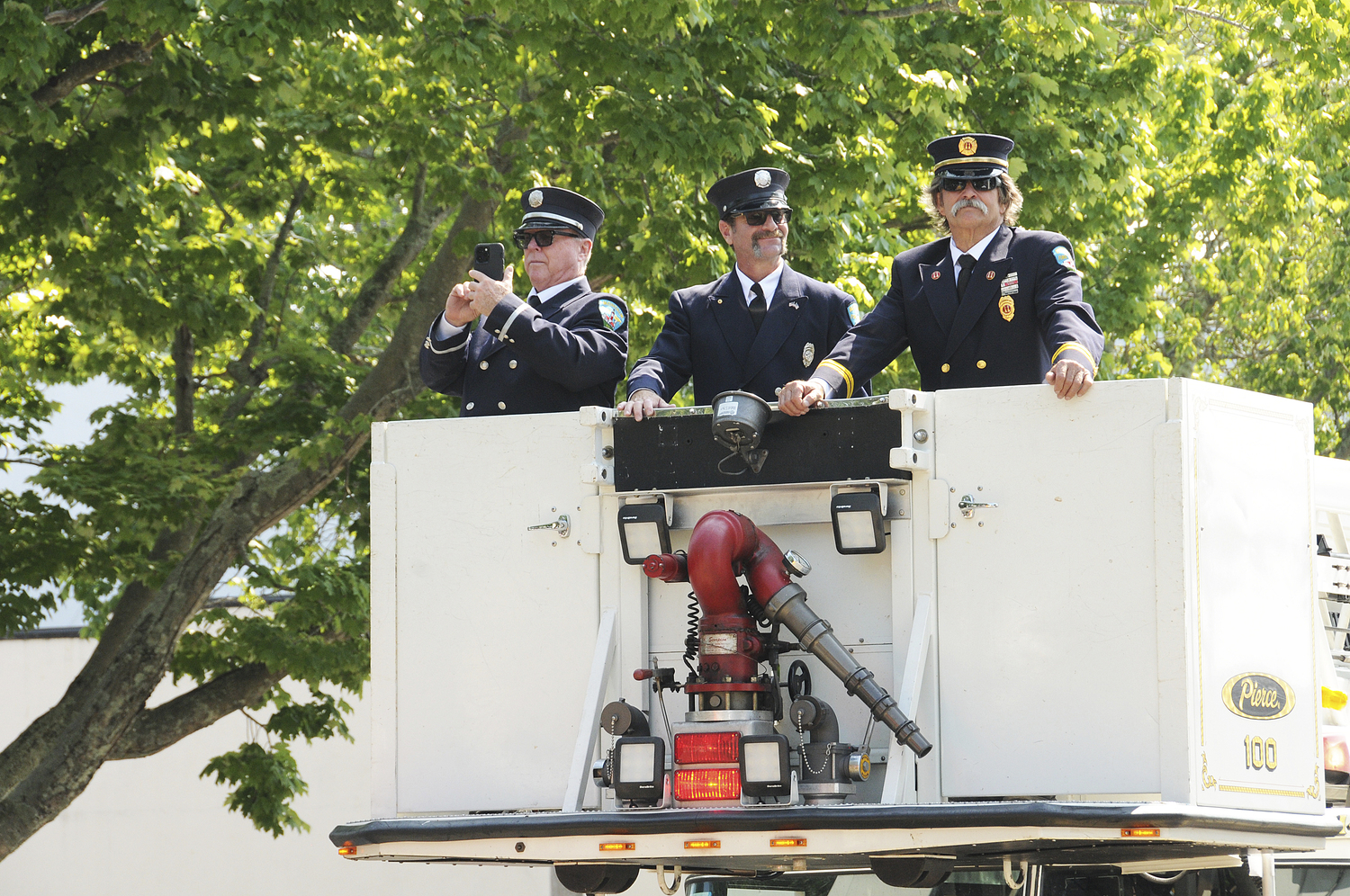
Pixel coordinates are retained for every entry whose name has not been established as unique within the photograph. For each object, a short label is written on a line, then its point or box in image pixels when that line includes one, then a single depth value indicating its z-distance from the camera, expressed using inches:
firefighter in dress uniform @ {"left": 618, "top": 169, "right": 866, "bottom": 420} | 474.6
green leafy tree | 789.2
